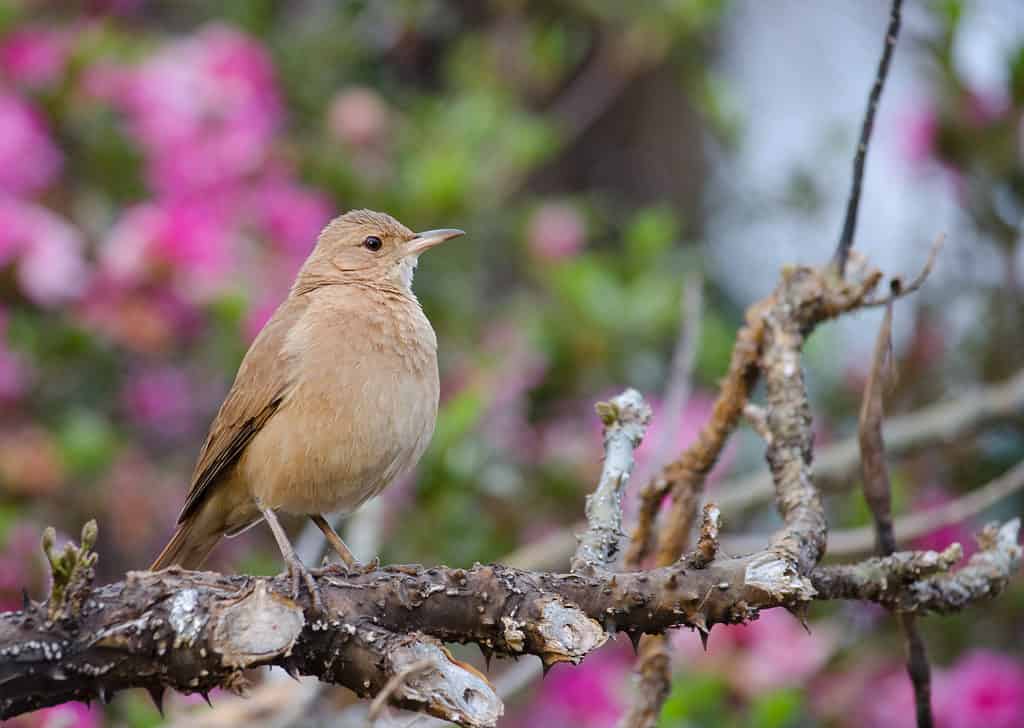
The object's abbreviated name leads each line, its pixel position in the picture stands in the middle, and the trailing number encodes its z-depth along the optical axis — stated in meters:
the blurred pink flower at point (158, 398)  9.45
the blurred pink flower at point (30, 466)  8.27
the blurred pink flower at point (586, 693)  8.30
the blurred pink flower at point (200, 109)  9.16
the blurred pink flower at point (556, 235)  10.30
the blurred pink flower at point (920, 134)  9.79
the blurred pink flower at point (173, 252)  8.70
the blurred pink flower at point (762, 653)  7.77
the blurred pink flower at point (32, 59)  9.56
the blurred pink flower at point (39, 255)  8.55
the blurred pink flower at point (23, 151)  8.83
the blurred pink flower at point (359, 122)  9.91
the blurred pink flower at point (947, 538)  8.71
